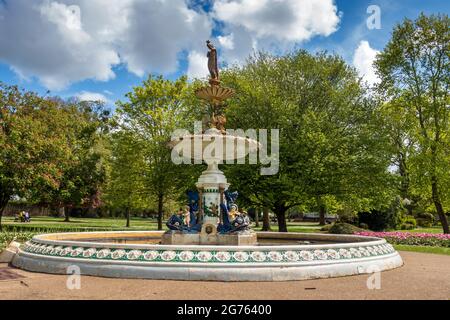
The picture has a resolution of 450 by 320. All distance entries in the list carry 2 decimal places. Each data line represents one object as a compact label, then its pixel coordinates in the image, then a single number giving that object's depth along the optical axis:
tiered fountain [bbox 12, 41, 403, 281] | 9.46
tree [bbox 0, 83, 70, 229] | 24.11
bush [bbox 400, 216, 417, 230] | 40.84
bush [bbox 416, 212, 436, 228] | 50.19
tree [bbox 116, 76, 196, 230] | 30.59
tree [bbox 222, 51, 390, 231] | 24.98
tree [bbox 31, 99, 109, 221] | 33.01
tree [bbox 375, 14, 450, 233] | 27.00
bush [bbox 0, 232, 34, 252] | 16.70
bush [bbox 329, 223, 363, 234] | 25.62
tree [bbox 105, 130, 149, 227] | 31.80
